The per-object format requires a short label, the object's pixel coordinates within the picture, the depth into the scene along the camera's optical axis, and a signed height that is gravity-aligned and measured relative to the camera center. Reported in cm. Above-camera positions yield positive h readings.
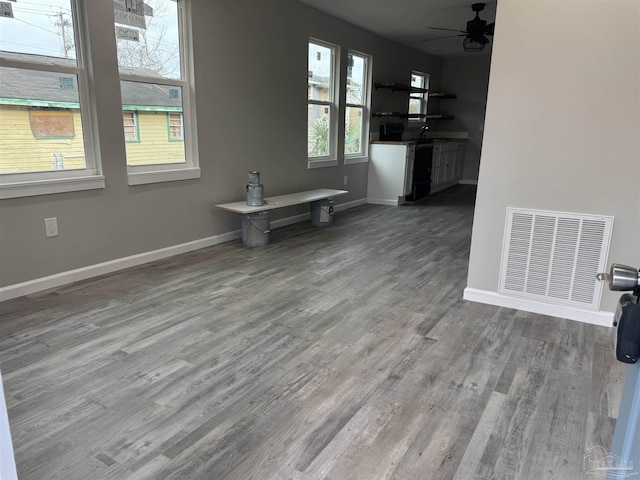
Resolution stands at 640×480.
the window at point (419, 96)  864 +78
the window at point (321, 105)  584 +38
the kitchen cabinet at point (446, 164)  825 -52
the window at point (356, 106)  661 +42
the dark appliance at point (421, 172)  730 -58
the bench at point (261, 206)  437 -71
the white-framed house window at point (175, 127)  407 +4
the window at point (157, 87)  364 +36
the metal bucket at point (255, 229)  452 -94
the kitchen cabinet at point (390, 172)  695 -55
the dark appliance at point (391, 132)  741 +6
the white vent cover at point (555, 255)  281 -73
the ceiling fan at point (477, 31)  547 +126
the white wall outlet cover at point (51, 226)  322 -68
